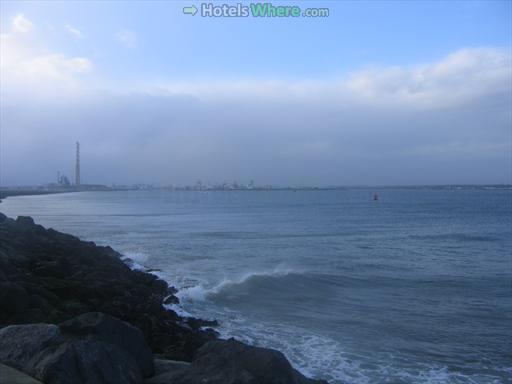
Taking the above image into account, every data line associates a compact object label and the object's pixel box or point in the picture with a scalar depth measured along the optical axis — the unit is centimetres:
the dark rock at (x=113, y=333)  488
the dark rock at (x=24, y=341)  441
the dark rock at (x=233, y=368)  444
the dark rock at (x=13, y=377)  400
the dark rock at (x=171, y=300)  1274
